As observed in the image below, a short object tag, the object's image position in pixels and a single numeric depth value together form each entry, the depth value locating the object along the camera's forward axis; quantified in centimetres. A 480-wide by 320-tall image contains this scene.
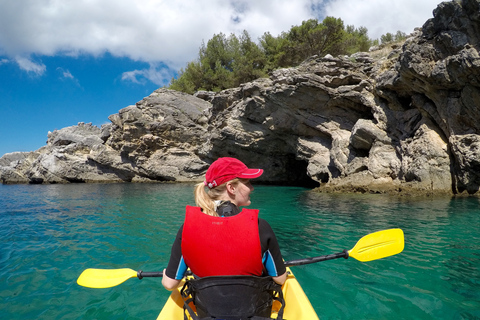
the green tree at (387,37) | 2874
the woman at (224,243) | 172
